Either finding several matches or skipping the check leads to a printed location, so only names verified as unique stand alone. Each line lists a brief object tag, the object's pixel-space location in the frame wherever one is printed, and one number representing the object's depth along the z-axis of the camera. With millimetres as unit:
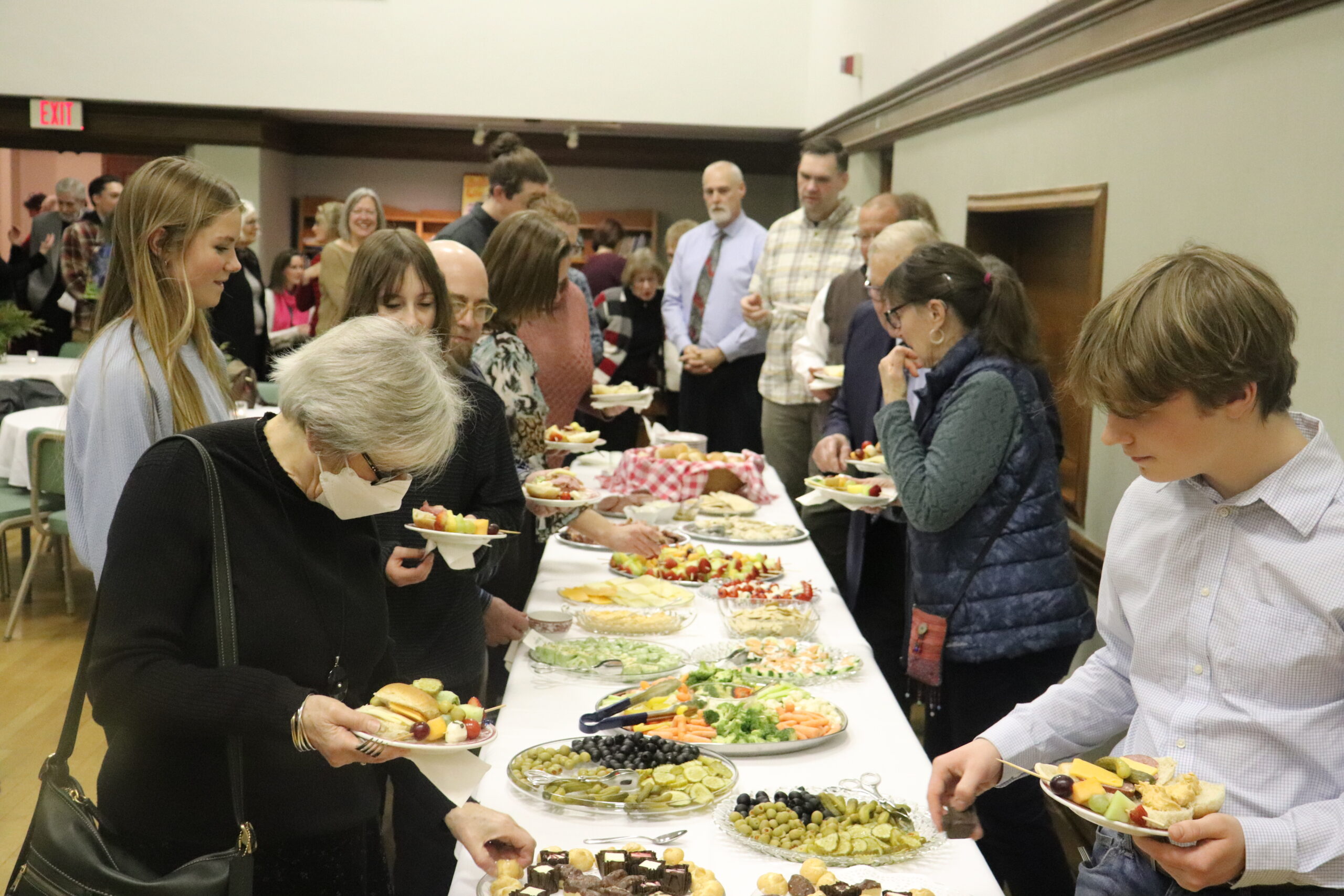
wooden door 3646
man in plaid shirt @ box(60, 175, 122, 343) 7695
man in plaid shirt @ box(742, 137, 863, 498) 5484
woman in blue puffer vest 2539
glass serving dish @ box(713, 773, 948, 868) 1634
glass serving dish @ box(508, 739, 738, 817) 1768
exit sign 8711
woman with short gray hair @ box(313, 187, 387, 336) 6797
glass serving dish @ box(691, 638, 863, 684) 2375
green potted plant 6488
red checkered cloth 4102
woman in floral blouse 3174
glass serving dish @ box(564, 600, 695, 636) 2662
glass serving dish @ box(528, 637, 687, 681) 2396
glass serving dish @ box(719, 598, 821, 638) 2652
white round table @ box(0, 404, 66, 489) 5496
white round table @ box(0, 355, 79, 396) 6340
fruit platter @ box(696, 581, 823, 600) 2906
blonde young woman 1996
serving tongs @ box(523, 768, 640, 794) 1818
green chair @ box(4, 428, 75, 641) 5086
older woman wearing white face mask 1502
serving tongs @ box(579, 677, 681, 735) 2074
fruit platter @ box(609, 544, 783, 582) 3141
